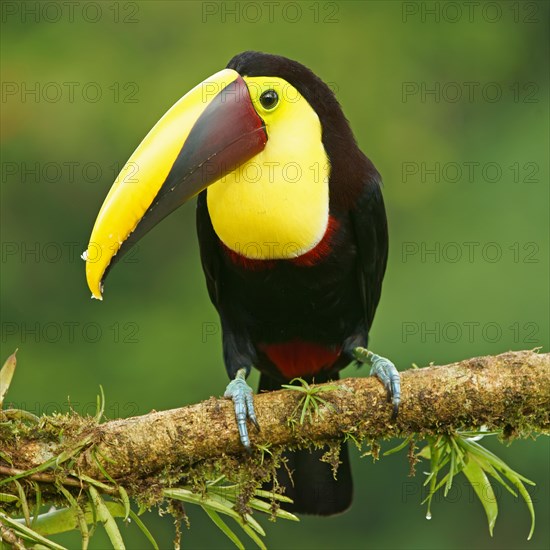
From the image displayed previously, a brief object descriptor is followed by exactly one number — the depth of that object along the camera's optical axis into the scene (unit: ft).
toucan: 20.18
